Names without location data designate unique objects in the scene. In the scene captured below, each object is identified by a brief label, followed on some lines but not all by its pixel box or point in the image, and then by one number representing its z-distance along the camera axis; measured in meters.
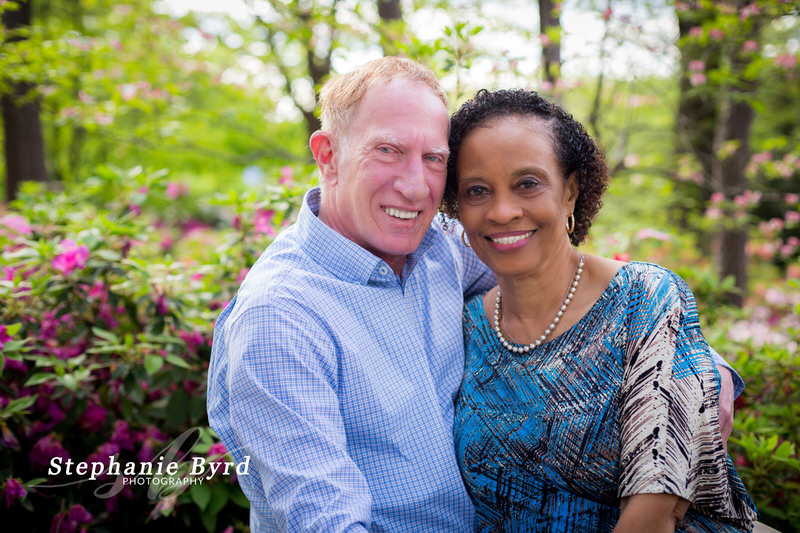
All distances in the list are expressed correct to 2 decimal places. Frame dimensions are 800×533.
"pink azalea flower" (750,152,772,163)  6.16
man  1.70
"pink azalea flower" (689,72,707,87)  5.20
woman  1.75
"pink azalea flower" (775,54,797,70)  4.92
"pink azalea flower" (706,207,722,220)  6.02
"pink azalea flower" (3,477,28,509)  2.35
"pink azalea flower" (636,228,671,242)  3.33
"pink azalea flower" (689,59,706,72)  5.09
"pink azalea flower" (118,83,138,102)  5.27
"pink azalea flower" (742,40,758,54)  4.84
